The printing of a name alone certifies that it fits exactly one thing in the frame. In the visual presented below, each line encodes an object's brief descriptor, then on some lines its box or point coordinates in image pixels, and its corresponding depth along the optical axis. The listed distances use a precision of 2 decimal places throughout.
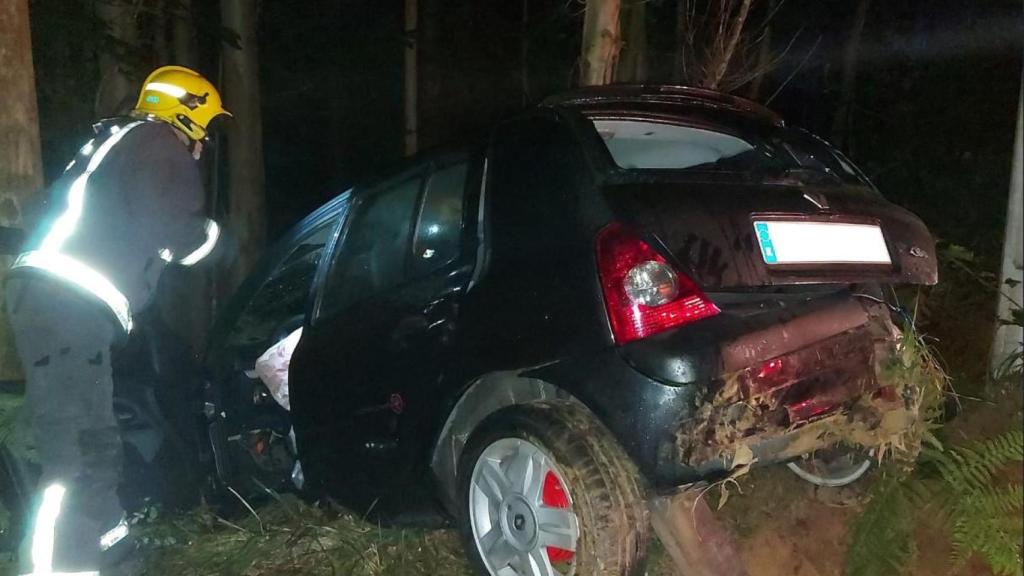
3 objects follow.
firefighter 2.71
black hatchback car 2.21
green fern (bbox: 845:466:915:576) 2.49
